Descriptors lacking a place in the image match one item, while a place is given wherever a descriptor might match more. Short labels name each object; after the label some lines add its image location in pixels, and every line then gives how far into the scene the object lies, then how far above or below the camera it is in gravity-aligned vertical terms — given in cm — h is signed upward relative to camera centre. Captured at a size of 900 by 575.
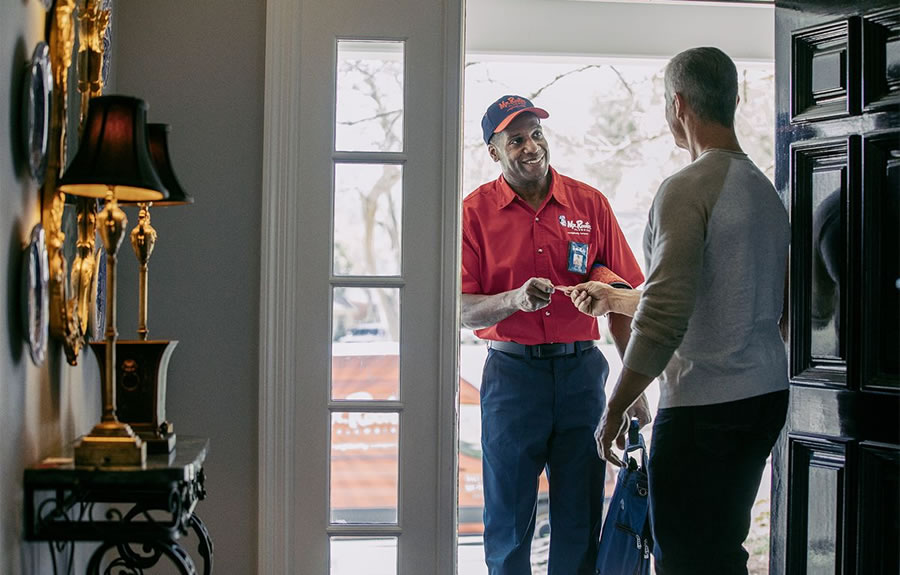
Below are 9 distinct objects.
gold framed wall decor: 224 +30
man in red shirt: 342 -12
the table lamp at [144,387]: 231 -22
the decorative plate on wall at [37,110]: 208 +44
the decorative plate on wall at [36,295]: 206 +1
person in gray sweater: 239 -13
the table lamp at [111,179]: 199 +26
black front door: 254 +6
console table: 202 -45
